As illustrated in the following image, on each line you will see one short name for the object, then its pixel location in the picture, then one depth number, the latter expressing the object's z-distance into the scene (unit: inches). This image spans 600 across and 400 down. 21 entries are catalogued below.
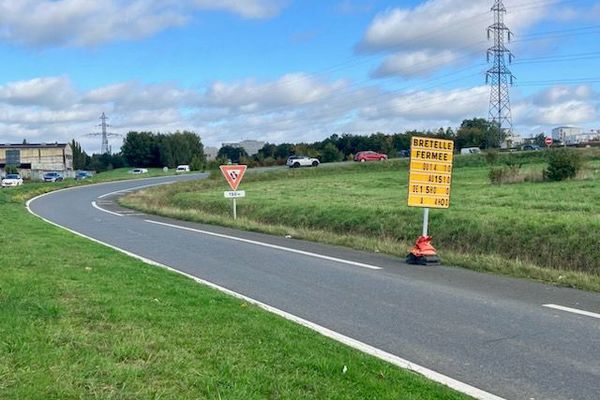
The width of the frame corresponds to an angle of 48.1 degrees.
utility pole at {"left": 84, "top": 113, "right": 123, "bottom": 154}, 5701.3
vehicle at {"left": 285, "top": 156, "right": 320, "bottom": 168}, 2765.7
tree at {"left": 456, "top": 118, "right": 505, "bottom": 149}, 3601.4
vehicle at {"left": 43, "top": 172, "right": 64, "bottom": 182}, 3356.3
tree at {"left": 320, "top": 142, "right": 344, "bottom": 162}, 3622.0
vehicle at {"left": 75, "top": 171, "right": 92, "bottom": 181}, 3911.4
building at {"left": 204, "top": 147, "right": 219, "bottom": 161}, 5900.6
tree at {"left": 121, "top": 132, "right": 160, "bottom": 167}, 5172.2
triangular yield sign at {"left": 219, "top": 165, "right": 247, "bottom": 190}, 1045.8
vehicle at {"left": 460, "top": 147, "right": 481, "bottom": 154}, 2749.5
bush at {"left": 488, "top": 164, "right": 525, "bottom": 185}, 1255.2
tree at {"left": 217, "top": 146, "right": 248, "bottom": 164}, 5049.2
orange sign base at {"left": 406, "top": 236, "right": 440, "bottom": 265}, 512.7
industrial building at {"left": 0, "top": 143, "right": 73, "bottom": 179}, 5403.5
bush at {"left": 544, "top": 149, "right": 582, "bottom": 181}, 1209.4
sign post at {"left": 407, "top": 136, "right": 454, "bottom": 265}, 540.1
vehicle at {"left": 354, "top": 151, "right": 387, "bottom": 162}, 2827.3
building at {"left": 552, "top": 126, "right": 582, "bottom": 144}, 4385.3
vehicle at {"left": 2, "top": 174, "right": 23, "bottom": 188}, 2783.0
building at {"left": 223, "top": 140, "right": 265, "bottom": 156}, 5590.6
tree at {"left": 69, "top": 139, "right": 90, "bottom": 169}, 5984.3
